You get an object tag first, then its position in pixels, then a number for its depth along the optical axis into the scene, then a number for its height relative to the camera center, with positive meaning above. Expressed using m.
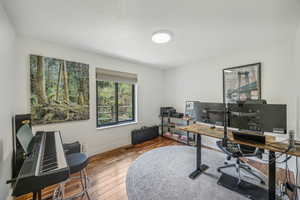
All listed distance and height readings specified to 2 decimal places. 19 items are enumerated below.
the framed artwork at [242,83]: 2.48 +0.35
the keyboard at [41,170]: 0.75 -0.50
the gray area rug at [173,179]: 1.64 -1.31
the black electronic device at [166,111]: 3.93 -0.41
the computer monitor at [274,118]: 1.33 -0.22
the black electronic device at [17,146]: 1.63 -0.66
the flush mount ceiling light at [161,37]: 1.91 +1.04
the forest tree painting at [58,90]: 2.11 +0.17
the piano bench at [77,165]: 1.37 -0.77
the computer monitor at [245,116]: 1.48 -0.23
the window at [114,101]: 3.08 -0.06
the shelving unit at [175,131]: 3.43 -1.08
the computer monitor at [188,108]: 3.51 -0.27
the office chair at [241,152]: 1.82 -0.83
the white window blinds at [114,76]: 2.88 +0.60
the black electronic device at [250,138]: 1.49 -0.50
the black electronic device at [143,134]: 3.43 -1.08
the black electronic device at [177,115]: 3.70 -0.50
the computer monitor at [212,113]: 1.81 -0.23
